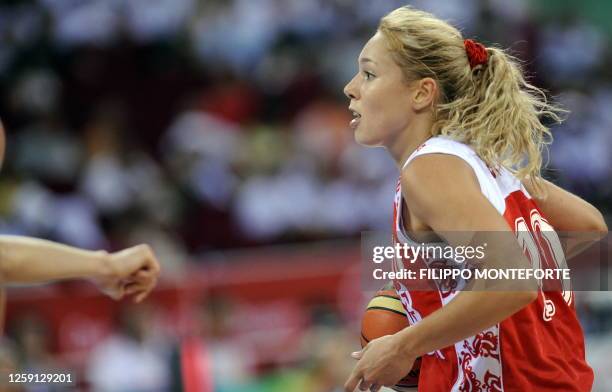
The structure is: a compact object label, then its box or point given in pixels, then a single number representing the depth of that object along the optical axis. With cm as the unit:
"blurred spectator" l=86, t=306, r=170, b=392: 1403
